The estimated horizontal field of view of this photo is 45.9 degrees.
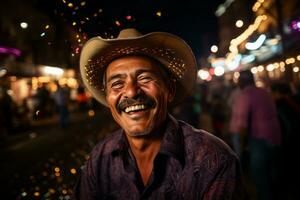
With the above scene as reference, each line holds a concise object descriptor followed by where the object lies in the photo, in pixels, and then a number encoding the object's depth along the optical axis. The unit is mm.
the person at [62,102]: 15742
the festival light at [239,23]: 4354
